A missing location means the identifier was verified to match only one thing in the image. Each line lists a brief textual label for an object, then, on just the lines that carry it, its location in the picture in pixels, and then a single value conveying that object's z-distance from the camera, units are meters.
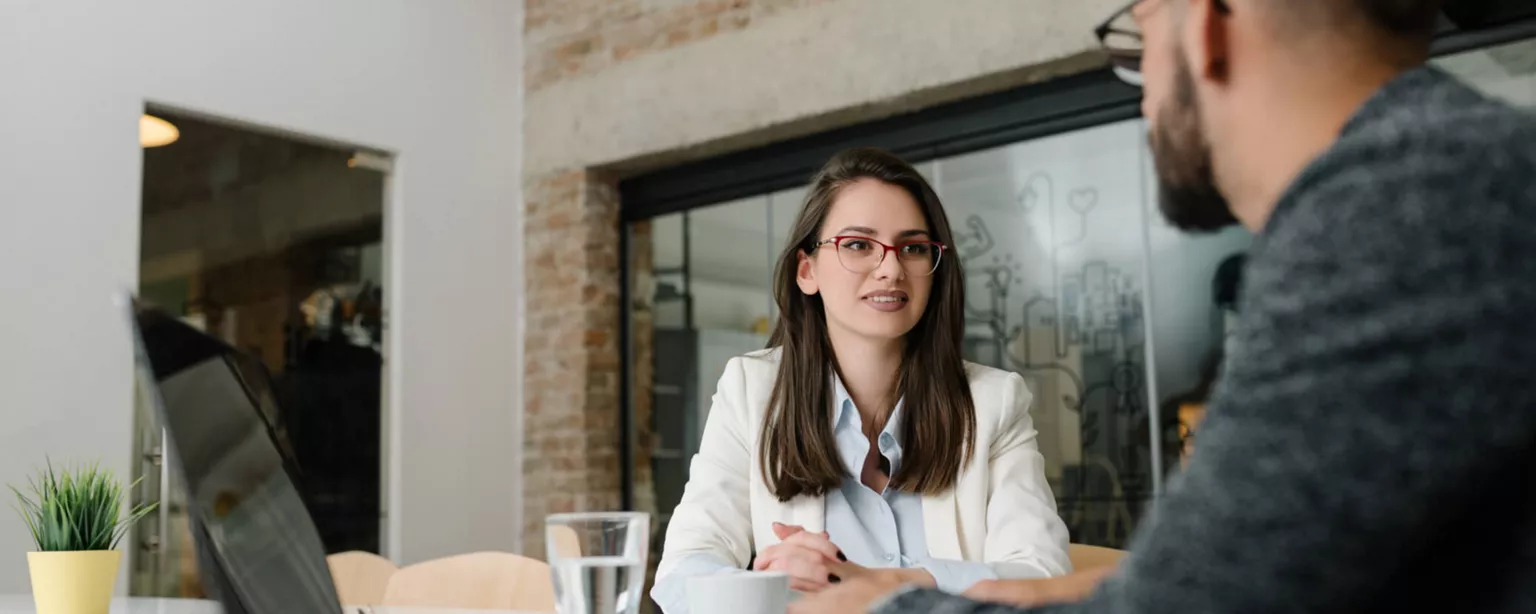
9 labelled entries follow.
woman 1.87
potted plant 1.72
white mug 0.98
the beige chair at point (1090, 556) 1.91
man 0.48
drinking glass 0.91
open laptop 0.78
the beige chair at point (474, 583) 2.17
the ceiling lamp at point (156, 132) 3.86
